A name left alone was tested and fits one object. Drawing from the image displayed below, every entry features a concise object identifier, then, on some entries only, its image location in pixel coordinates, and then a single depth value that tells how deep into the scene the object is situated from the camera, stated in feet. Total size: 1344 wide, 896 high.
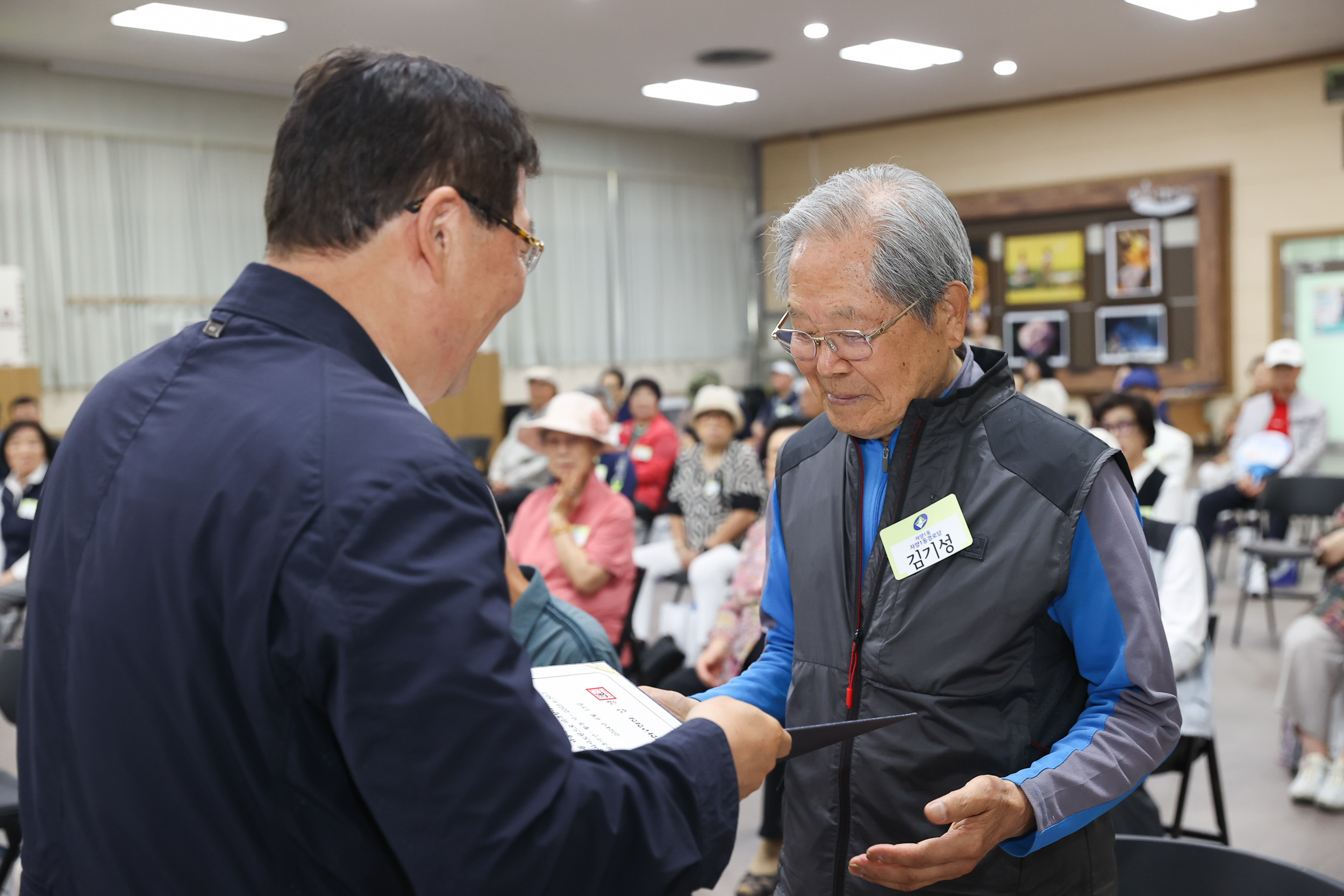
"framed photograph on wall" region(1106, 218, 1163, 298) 35.47
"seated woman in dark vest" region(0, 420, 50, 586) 18.35
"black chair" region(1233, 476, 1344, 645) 19.01
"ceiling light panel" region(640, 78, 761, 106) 34.24
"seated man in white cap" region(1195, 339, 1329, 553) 24.23
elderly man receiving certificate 4.20
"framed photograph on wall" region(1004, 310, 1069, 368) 37.76
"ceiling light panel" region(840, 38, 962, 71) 29.73
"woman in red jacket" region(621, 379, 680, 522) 23.04
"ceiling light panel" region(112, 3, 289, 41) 24.84
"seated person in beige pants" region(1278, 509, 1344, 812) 12.81
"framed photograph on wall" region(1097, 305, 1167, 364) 35.60
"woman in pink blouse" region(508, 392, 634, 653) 13.15
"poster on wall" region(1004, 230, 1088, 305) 37.40
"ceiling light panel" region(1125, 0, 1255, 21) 25.62
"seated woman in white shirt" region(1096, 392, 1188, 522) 14.08
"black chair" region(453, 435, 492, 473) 29.97
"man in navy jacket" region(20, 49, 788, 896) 2.40
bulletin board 34.24
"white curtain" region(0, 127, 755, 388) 29.63
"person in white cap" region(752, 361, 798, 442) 30.96
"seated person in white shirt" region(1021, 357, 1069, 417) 29.37
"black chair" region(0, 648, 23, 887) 9.28
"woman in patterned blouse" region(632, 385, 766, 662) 17.21
